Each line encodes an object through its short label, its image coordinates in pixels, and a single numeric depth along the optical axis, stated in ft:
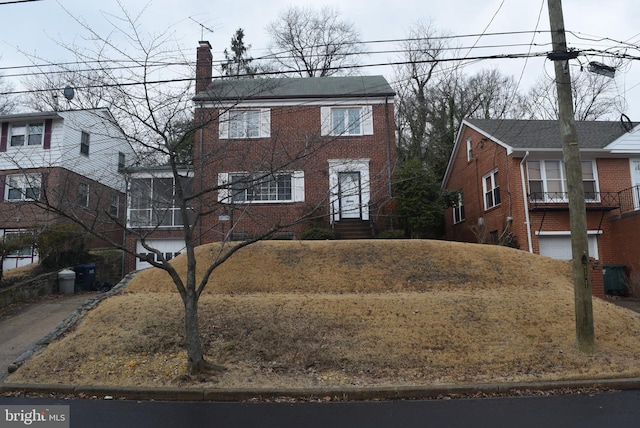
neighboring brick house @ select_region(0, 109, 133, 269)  70.49
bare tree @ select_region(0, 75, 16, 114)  100.56
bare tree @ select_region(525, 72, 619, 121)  107.14
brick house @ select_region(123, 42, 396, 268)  59.26
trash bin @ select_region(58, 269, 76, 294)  53.93
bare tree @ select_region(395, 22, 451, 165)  101.96
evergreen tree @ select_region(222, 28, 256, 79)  118.93
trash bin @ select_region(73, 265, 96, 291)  57.06
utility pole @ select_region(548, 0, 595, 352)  26.53
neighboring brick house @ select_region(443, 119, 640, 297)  58.03
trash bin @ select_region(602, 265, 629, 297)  53.83
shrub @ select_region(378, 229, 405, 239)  55.84
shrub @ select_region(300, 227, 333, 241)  55.72
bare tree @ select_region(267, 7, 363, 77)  108.06
